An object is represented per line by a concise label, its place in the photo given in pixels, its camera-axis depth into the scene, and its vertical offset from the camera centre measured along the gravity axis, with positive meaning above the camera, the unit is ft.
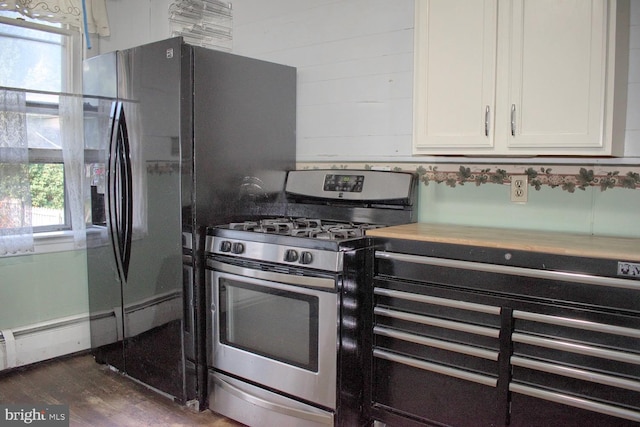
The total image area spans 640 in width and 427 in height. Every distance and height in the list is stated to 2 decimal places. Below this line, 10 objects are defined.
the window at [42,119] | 10.52 +1.24
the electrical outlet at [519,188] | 7.88 -0.09
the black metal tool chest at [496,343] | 5.81 -1.91
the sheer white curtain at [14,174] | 10.30 +0.11
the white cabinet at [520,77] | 6.46 +1.34
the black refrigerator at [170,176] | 8.62 +0.08
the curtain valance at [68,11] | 10.68 +3.47
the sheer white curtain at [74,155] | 11.14 +0.51
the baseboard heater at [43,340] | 10.61 -3.28
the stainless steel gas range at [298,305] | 7.32 -1.78
